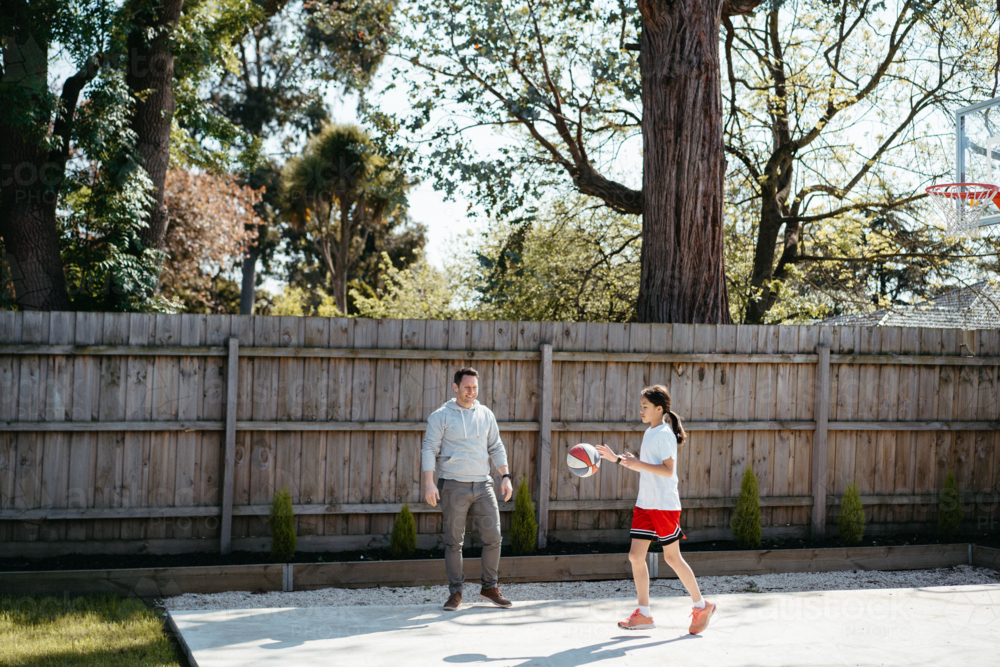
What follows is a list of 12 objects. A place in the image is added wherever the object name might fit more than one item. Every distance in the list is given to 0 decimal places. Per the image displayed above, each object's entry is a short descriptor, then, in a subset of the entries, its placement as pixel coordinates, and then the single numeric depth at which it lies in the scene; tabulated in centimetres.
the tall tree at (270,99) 2895
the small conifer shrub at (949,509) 810
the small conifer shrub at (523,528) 715
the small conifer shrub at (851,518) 781
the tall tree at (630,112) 863
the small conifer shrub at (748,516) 760
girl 524
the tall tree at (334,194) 2366
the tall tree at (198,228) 1788
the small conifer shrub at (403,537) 691
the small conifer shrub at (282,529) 664
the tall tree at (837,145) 1275
